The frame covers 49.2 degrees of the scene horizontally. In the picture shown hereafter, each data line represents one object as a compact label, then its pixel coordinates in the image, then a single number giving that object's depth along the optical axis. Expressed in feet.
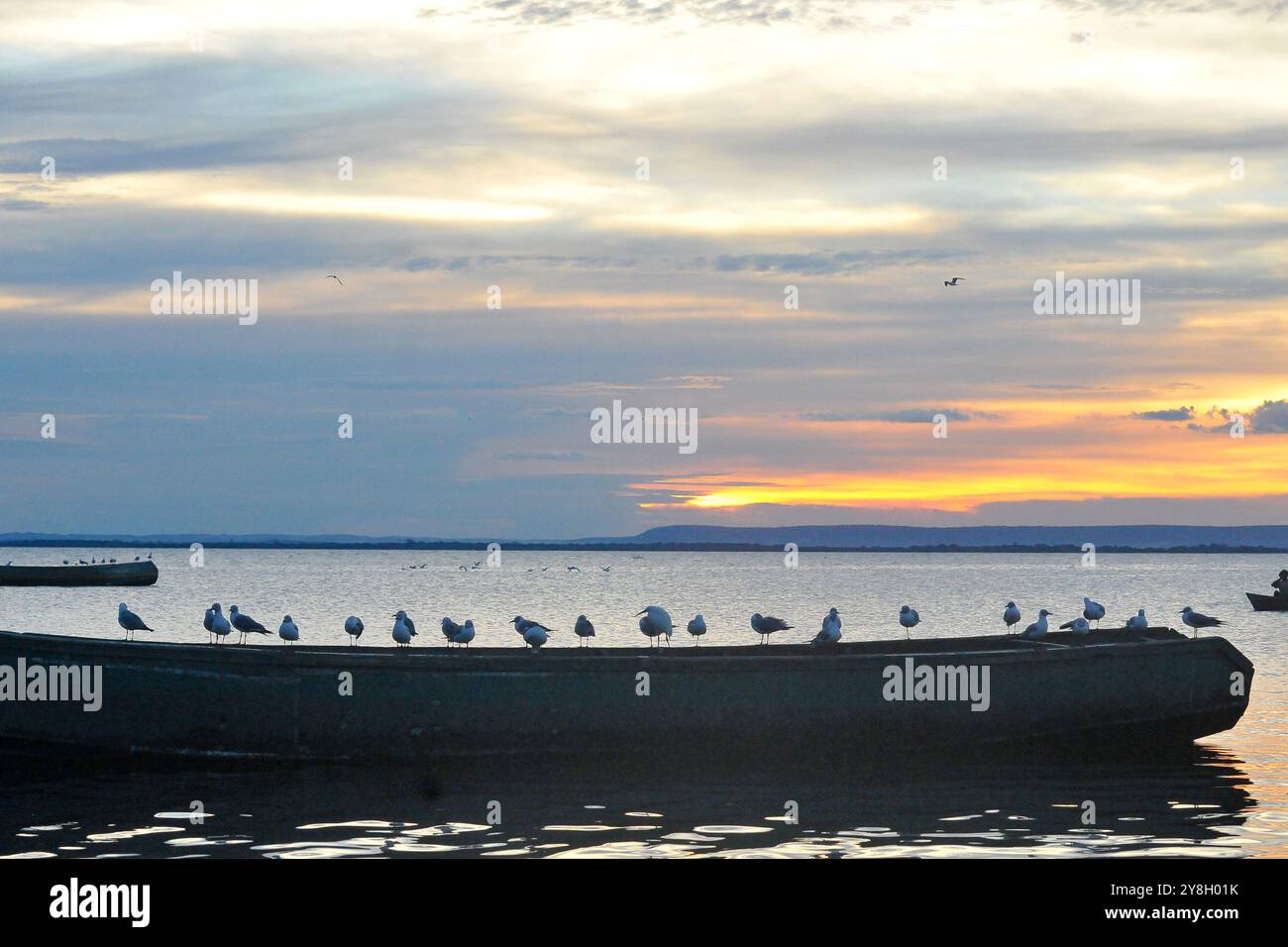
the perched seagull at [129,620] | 93.09
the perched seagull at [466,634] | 94.58
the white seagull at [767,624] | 93.59
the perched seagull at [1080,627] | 93.19
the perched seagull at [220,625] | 95.14
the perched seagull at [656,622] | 87.61
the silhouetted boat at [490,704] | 70.13
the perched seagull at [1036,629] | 96.43
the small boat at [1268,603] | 261.85
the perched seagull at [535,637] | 85.61
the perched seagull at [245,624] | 98.27
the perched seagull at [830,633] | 88.53
